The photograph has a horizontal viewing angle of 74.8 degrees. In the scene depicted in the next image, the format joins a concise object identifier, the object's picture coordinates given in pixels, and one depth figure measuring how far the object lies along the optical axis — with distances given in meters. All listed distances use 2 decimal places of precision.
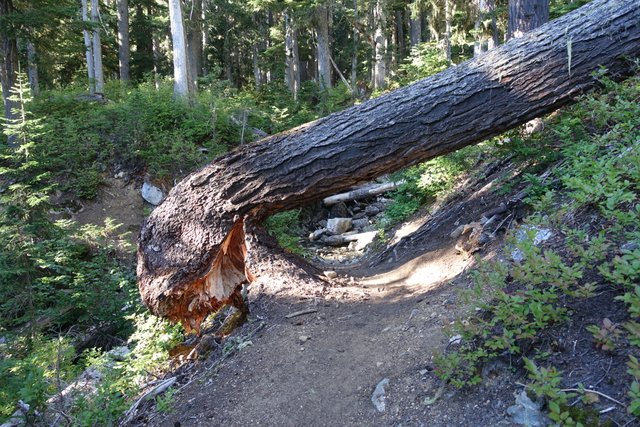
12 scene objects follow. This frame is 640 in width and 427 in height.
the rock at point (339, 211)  12.94
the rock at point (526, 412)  2.15
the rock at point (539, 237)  3.41
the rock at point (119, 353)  5.56
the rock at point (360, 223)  11.85
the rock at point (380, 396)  2.89
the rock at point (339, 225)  11.59
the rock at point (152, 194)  11.59
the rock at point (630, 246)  2.56
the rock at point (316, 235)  11.42
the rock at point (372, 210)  12.59
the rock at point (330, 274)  5.71
